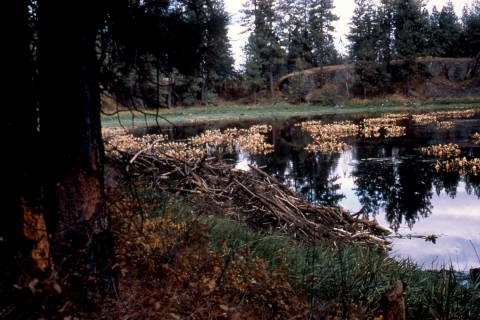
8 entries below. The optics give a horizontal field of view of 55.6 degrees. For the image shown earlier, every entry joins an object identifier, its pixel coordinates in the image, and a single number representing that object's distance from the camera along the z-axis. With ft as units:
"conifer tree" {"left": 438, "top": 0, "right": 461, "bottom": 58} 164.71
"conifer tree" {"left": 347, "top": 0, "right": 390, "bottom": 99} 152.25
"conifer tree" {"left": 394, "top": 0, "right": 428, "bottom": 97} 149.28
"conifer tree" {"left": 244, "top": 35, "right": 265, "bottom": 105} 171.73
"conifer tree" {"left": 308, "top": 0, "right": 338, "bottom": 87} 177.68
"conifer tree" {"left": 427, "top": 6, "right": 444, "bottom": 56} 155.02
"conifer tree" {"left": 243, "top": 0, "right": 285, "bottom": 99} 173.47
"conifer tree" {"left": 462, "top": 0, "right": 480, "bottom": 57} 158.30
